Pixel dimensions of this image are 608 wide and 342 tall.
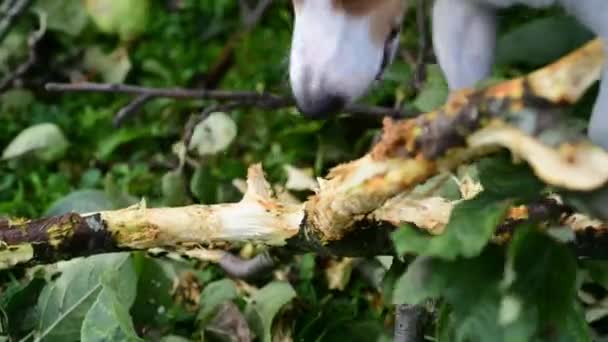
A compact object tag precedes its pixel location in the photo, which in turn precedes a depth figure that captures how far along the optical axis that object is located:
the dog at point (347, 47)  0.92
